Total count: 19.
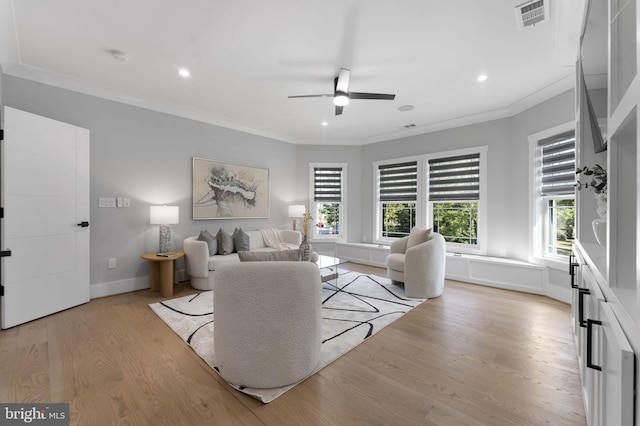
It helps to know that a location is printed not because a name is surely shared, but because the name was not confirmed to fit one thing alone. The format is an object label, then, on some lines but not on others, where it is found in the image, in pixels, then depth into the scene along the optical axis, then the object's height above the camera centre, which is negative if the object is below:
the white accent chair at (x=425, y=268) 3.69 -0.77
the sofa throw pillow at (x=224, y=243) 4.45 -0.51
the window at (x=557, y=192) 3.55 +0.29
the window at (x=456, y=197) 4.89 +0.31
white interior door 2.79 -0.05
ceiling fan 3.07 +1.41
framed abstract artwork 4.74 +0.42
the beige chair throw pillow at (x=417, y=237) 4.07 -0.37
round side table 3.72 -0.85
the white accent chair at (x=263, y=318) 1.76 -0.71
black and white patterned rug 2.31 -1.18
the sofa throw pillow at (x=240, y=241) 4.62 -0.50
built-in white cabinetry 0.70 -0.22
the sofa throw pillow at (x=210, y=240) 4.27 -0.45
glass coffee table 3.80 -0.77
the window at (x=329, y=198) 6.43 +0.35
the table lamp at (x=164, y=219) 3.88 -0.10
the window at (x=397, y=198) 5.66 +0.33
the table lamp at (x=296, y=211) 5.89 +0.03
